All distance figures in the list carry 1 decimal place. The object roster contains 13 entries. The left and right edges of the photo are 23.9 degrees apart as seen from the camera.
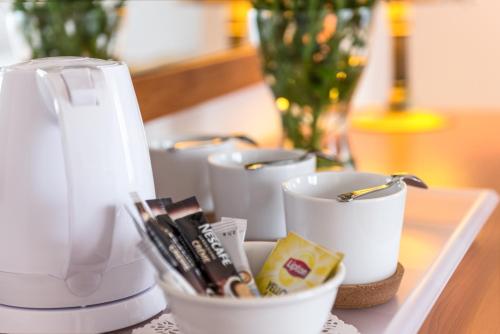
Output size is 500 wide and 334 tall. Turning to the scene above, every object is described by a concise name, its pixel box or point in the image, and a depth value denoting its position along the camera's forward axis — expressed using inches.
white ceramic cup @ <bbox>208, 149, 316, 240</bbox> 37.9
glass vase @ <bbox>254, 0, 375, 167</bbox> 49.1
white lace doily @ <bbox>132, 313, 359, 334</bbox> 32.3
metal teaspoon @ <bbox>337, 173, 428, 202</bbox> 33.7
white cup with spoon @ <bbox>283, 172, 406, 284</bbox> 33.1
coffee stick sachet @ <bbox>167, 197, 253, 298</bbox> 30.3
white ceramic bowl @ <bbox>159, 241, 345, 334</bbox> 28.5
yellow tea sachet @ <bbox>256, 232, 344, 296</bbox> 30.2
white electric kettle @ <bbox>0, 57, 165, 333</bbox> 30.8
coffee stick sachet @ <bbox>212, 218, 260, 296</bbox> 31.0
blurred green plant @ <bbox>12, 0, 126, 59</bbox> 46.0
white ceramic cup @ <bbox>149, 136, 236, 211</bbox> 41.8
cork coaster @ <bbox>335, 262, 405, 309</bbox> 33.8
